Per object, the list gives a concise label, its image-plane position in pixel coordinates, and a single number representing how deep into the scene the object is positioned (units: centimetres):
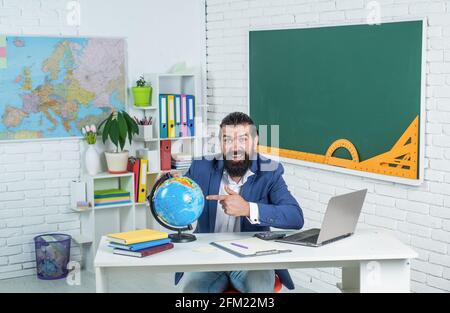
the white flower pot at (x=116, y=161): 552
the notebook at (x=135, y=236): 302
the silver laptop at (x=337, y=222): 307
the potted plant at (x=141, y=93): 566
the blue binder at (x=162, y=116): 572
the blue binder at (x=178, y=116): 581
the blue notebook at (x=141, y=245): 299
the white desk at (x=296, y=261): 293
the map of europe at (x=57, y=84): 527
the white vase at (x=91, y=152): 548
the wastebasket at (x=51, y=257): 532
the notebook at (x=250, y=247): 301
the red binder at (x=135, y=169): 565
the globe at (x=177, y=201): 309
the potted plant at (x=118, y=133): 543
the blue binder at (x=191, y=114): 585
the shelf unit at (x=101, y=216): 550
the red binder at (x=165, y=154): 584
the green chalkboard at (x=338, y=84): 424
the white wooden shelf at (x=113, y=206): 550
